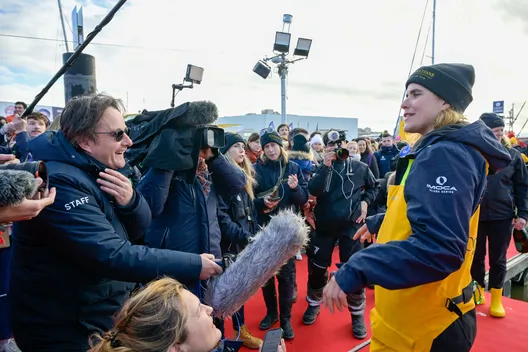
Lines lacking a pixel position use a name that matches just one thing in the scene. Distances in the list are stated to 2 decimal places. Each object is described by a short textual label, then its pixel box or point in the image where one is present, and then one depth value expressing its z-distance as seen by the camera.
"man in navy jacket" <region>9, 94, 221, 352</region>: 1.36
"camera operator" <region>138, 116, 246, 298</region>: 2.10
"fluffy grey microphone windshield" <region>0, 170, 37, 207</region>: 1.11
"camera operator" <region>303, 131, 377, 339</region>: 3.54
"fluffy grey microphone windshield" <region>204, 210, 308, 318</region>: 1.55
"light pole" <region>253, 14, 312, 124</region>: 10.29
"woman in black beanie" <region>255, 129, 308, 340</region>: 3.39
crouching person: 1.17
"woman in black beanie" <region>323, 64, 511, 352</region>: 1.26
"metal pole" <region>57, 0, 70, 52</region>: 7.87
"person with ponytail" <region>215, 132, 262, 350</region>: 2.77
